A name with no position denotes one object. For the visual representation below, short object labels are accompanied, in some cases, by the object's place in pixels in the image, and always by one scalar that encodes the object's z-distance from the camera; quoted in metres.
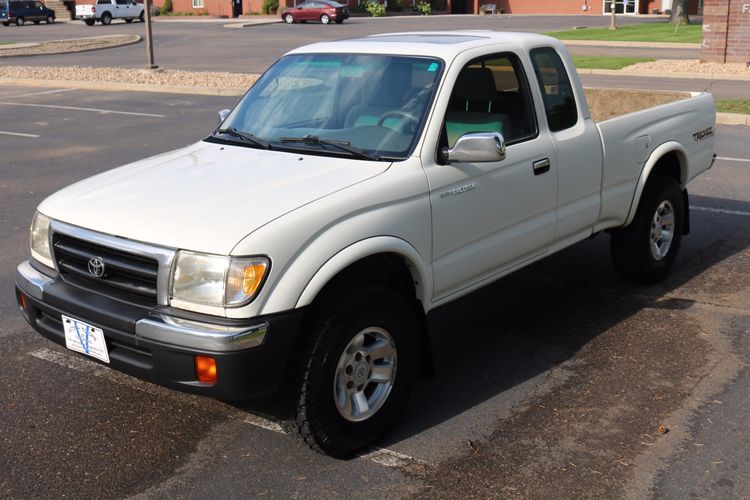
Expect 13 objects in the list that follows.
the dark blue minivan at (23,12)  56.44
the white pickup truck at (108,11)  56.09
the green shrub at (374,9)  62.56
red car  52.81
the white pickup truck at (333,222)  4.04
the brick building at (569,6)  65.12
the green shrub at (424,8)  66.25
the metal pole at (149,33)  24.01
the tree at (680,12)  45.81
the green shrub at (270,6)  60.91
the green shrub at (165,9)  65.00
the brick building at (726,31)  25.14
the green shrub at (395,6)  66.81
